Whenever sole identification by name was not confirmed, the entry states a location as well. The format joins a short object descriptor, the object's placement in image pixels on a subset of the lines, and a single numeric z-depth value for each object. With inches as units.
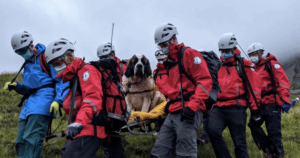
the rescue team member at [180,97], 131.1
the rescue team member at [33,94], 174.3
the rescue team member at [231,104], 192.9
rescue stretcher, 204.4
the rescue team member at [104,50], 294.1
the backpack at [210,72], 138.3
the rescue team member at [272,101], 244.7
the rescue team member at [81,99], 120.2
